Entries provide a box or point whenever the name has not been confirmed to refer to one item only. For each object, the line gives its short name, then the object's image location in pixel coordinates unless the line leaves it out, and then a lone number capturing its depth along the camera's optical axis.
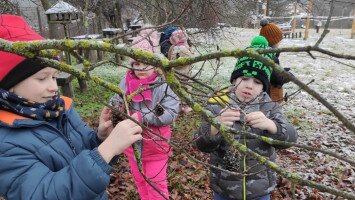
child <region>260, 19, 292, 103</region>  5.22
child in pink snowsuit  3.04
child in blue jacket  1.51
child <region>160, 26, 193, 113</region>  6.43
